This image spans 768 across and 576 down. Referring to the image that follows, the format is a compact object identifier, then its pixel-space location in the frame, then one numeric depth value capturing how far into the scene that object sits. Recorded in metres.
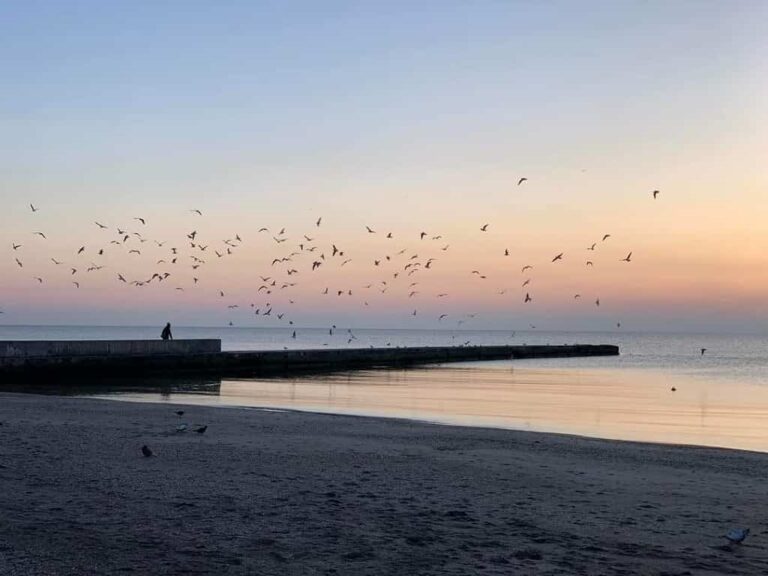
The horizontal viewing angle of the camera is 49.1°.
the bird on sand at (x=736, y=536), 9.20
